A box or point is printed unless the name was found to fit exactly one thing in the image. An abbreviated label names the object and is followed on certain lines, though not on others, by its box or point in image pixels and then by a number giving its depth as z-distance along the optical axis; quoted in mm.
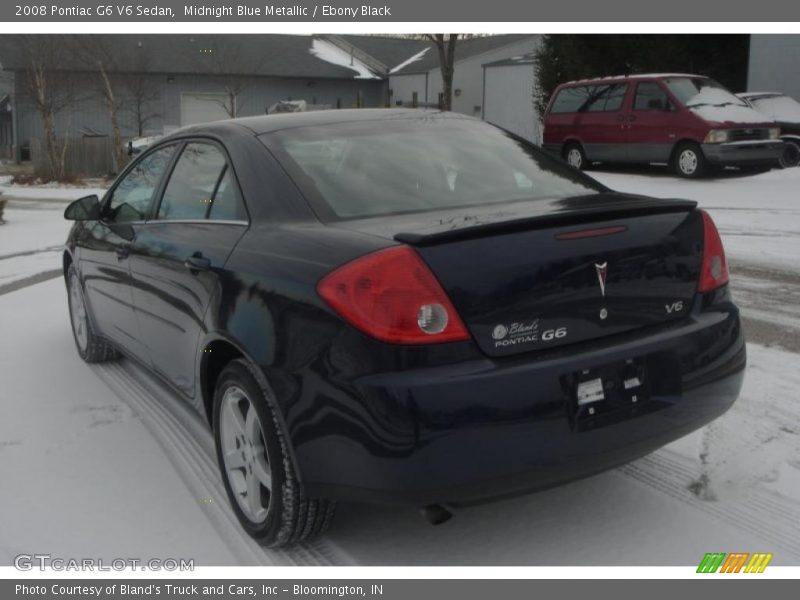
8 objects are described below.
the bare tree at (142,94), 36219
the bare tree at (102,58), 32062
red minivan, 14094
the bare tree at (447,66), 26859
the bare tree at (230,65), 39156
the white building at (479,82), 35812
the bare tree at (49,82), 26234
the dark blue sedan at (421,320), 2559
